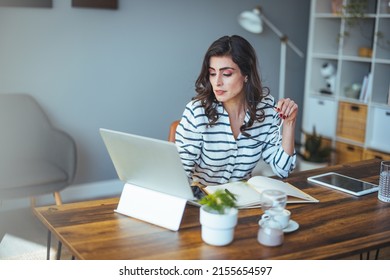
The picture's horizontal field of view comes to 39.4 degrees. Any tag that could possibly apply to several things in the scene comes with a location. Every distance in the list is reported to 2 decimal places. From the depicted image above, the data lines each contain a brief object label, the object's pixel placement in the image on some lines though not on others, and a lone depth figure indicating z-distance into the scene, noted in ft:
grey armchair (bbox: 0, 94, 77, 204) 9.63
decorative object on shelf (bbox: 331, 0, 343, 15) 13.12
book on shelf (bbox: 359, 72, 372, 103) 12.58
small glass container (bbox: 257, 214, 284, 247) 4.48
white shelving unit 12.39
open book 5.45
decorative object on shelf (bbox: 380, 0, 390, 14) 12.19
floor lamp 12.78
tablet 5.99
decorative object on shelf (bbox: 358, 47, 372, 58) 12.84
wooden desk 4.39
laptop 4.63
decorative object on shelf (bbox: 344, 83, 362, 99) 13.02
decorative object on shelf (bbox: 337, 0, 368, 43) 12.66
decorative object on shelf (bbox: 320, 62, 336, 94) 13.58
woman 6.37
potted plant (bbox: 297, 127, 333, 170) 13.26
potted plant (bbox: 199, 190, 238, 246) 4.42
